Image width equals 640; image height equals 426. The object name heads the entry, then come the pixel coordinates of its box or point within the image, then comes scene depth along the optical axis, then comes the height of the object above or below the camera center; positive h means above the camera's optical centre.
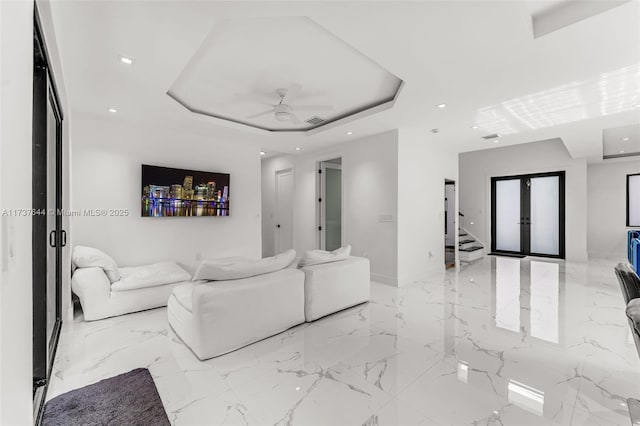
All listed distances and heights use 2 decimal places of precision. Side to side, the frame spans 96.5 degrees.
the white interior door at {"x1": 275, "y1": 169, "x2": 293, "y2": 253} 7.04 +0.06
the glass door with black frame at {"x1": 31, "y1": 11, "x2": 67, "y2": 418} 1.86 -0.01
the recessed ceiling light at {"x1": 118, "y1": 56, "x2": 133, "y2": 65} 2.48 +1.37
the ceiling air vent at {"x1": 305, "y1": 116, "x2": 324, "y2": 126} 4.48 +1.50
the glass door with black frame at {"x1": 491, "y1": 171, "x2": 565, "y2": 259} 7.21 -0.09
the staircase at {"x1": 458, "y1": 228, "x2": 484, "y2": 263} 7.01 -0.93
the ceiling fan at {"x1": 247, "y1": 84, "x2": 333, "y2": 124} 3.42 +1.37
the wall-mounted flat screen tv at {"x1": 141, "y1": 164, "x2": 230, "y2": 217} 4.43 +0.36
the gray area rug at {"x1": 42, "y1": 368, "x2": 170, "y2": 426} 1.63 -1.18
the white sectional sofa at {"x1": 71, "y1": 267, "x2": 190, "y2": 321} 3.11 -0.93
